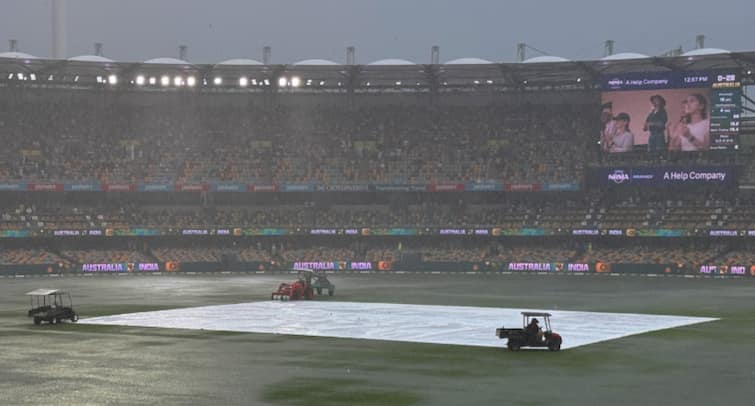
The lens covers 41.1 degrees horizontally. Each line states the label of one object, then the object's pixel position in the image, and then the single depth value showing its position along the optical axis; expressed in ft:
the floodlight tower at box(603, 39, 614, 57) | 391.86
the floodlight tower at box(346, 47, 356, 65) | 404.98
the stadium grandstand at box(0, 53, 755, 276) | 311.47
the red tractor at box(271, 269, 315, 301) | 194.59
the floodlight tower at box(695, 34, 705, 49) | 375.04
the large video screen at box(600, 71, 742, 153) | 298.56
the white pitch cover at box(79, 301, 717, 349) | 132.87
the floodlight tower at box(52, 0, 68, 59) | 373.40
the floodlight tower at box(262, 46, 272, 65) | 407.64
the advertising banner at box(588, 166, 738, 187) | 309.63
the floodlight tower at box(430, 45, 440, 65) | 407.03
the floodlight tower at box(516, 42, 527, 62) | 382.77
